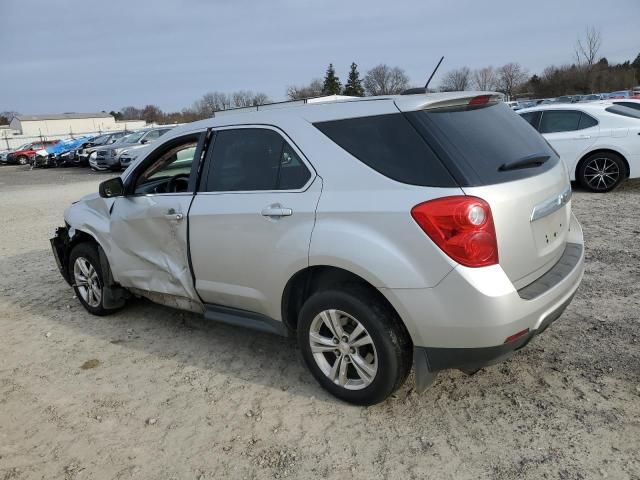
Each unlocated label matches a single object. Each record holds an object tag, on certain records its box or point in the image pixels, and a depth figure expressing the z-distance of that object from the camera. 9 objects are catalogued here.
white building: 92.00
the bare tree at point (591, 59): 51.44
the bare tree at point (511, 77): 73.44
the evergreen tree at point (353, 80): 66.25
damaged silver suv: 2.56
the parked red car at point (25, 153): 35.25
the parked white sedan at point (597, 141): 8.53
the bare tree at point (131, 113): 110.74
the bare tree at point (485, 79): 75.64
